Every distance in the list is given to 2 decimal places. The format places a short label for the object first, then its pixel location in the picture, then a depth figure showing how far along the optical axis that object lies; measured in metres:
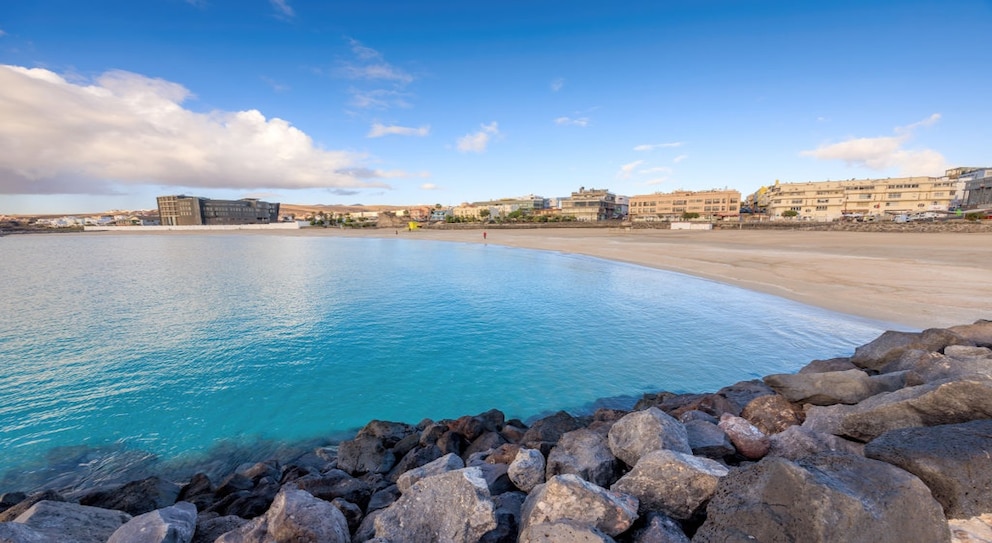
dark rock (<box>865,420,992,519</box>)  2.93
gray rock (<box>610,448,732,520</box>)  3.42
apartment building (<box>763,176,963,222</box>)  90.50
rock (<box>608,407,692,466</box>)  4.48
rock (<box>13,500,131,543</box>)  3.70
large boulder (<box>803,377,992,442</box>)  4.04
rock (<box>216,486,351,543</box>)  3.32
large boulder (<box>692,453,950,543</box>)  2.54
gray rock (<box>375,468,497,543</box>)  3.44
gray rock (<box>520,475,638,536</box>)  3.14
